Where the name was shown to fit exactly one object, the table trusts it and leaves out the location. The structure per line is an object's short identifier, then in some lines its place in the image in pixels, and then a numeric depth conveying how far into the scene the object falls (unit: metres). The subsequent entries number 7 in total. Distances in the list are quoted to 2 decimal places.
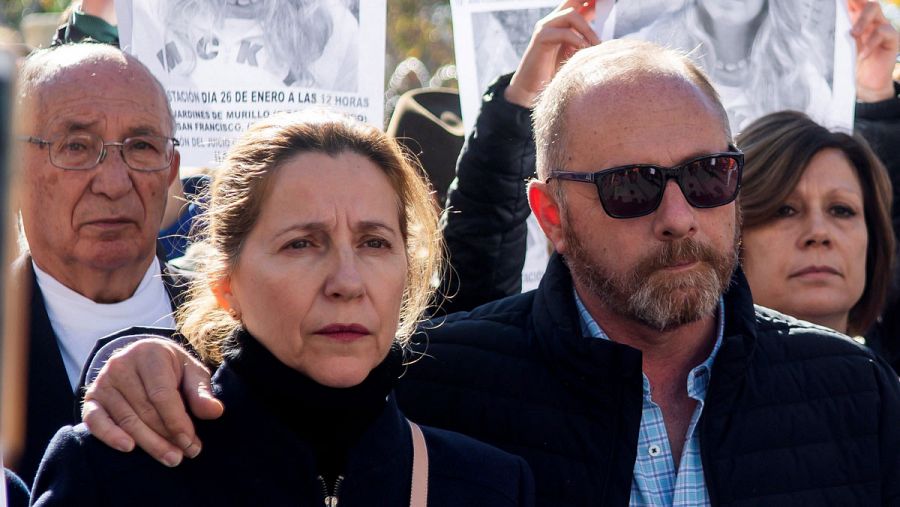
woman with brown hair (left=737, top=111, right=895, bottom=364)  3.62
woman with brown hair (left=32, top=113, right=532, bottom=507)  2.02
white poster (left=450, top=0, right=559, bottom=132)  3.73
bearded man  2.46
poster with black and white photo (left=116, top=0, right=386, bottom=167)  3.56
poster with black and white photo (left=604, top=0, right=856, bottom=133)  3.73
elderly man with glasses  2.91
